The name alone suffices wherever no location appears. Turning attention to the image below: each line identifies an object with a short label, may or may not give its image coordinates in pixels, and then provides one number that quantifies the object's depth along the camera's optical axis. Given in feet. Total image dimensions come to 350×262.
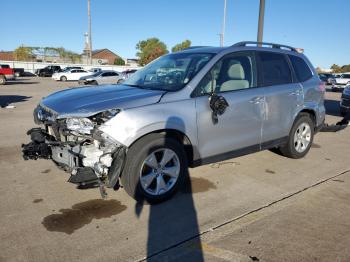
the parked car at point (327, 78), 122.40
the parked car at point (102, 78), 88.89
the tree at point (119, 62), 261.85
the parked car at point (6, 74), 91.09
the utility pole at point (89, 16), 147.91
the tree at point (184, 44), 260.85
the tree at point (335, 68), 299.66
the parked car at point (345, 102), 35.17
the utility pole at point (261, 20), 32.81
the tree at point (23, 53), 253.85
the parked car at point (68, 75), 126.31
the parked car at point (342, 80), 96.45
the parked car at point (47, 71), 155.02
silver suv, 12.44
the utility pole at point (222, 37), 137.53
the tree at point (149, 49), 255.91
